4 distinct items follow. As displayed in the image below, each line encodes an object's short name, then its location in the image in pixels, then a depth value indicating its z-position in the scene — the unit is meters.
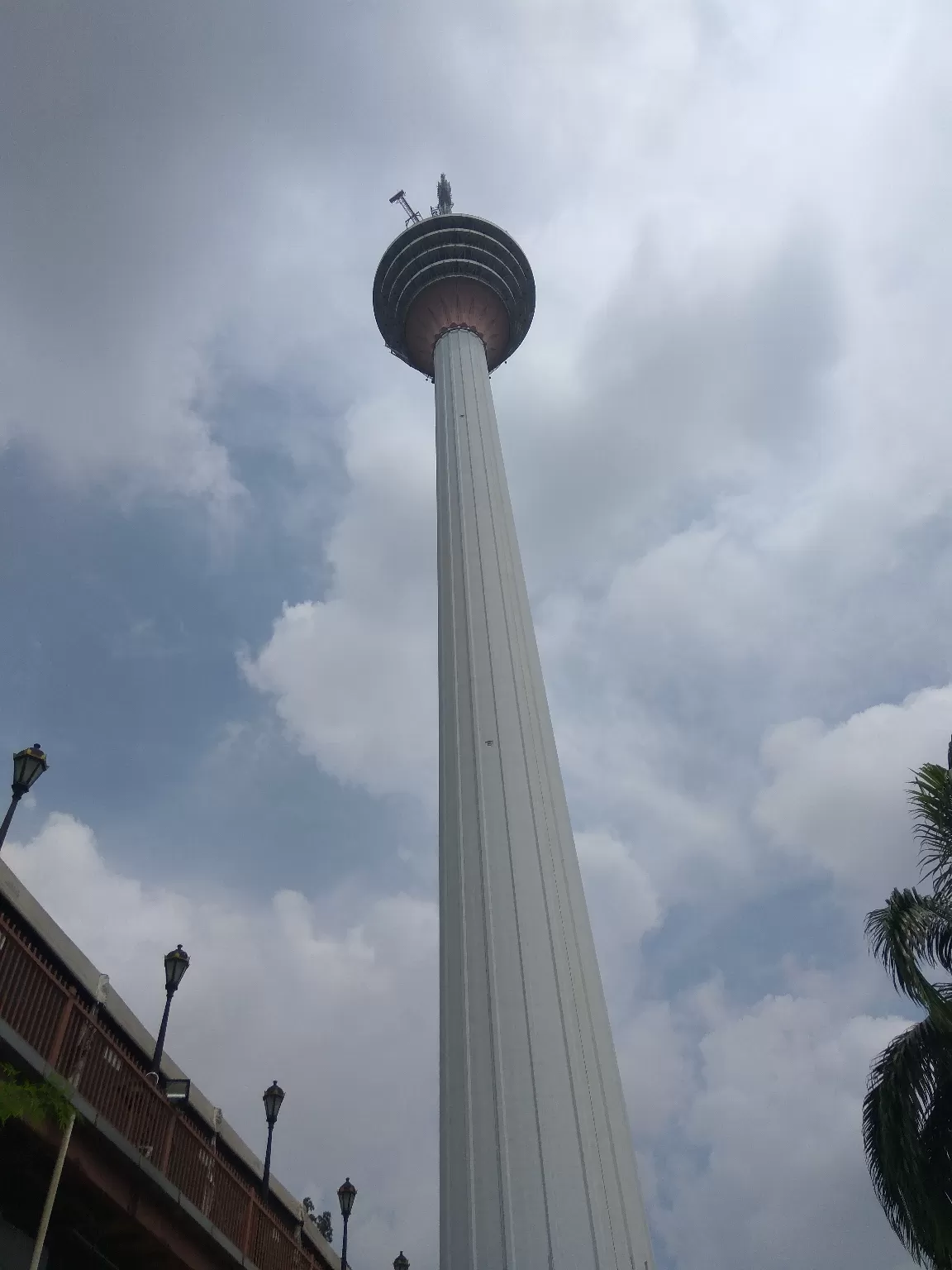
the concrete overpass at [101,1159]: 10.82
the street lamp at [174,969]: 16.64
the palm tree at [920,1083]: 15.13
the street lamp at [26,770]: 13.07
